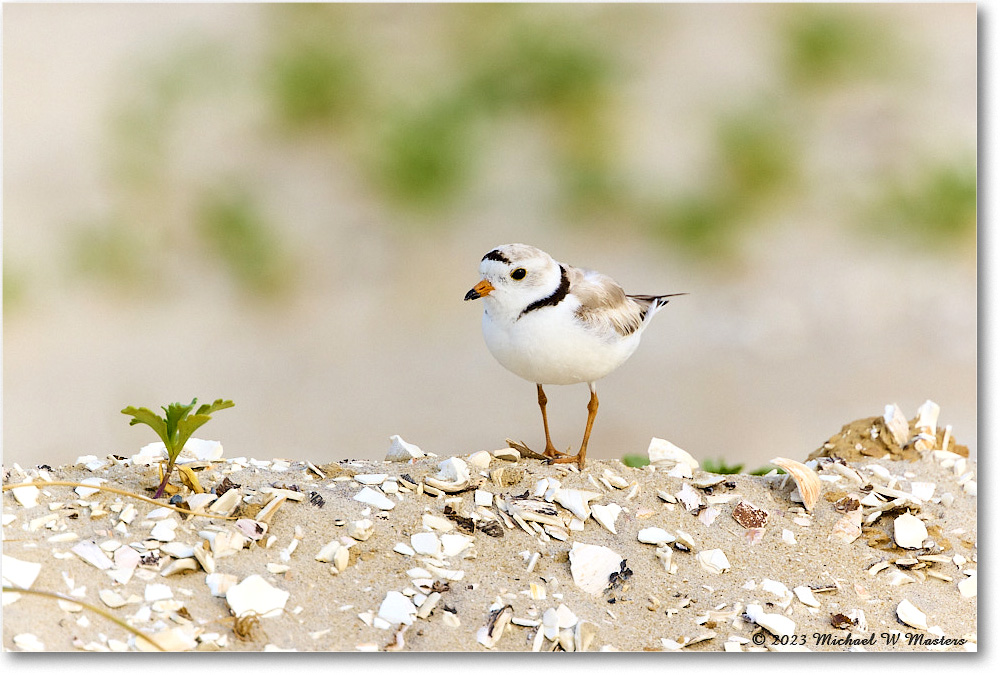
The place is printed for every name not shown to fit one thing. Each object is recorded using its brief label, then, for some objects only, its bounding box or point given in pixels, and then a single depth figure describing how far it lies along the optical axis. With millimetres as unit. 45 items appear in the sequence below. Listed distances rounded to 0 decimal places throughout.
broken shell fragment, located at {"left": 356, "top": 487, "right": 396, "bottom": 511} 4945
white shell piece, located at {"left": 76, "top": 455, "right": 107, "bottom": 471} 5266
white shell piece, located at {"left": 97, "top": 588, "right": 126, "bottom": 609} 4254
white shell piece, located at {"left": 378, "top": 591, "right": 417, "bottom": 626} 4379
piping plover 5078
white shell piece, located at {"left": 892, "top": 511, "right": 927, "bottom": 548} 5082
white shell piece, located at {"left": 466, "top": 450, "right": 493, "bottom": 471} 5336
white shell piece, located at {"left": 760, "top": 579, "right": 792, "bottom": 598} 4672
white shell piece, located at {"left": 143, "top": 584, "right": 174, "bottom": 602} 4297
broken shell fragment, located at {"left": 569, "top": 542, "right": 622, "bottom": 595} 4594
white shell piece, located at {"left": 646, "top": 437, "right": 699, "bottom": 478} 5717
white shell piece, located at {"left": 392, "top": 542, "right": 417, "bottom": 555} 4676
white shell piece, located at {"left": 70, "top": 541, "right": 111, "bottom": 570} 4395
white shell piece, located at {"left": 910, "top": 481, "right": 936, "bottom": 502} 5484
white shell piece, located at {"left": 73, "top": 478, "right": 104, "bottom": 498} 4836
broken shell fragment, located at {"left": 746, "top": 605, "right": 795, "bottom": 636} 4523
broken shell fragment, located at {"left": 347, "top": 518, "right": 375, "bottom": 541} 4707
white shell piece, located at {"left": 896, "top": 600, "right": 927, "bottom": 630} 4719
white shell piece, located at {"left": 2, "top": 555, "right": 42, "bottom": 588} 4305
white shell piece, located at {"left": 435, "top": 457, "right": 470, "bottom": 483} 5137
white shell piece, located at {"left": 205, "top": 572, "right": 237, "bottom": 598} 4340
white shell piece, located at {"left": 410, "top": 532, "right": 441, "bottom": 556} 4687
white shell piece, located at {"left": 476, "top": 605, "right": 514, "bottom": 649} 4348
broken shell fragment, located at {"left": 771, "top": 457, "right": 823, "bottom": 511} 5172
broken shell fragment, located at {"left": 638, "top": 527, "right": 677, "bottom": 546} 4863
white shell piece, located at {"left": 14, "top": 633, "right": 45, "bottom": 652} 4199
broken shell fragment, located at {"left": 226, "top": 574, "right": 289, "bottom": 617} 4289
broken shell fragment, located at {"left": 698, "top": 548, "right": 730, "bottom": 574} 4773
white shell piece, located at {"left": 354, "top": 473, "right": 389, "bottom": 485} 5187
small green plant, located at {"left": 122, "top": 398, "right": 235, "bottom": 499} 4562
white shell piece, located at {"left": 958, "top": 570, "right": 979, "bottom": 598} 5008
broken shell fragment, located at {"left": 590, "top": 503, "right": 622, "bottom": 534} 4930
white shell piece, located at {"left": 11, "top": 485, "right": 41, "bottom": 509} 4781
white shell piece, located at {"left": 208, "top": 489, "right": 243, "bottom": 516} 4711
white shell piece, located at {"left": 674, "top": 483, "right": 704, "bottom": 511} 5125
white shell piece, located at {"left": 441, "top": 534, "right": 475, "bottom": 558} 4703
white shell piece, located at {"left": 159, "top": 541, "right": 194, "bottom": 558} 4445
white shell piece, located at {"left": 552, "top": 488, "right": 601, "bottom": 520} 4980
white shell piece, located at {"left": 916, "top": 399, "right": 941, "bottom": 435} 6090
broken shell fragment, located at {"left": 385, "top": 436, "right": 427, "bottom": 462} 5706
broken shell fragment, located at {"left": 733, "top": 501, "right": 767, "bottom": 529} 5043
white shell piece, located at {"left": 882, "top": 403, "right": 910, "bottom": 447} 6035
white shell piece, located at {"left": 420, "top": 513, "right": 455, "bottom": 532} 4816
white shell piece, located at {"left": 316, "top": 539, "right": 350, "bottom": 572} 4543
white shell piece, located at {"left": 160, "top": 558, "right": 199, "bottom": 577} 4383
